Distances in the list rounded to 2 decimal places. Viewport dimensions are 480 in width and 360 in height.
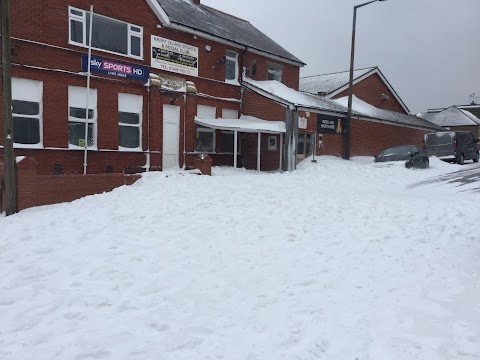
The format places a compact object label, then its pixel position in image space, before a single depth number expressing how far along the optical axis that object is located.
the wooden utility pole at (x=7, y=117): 9.26
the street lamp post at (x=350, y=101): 21.12
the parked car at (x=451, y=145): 21.91
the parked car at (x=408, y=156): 18.68
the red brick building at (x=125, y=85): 13.41
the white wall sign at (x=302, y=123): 19.36
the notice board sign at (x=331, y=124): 21.07
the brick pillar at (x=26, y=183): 10.03
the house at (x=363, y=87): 27.94
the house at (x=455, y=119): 52.41
